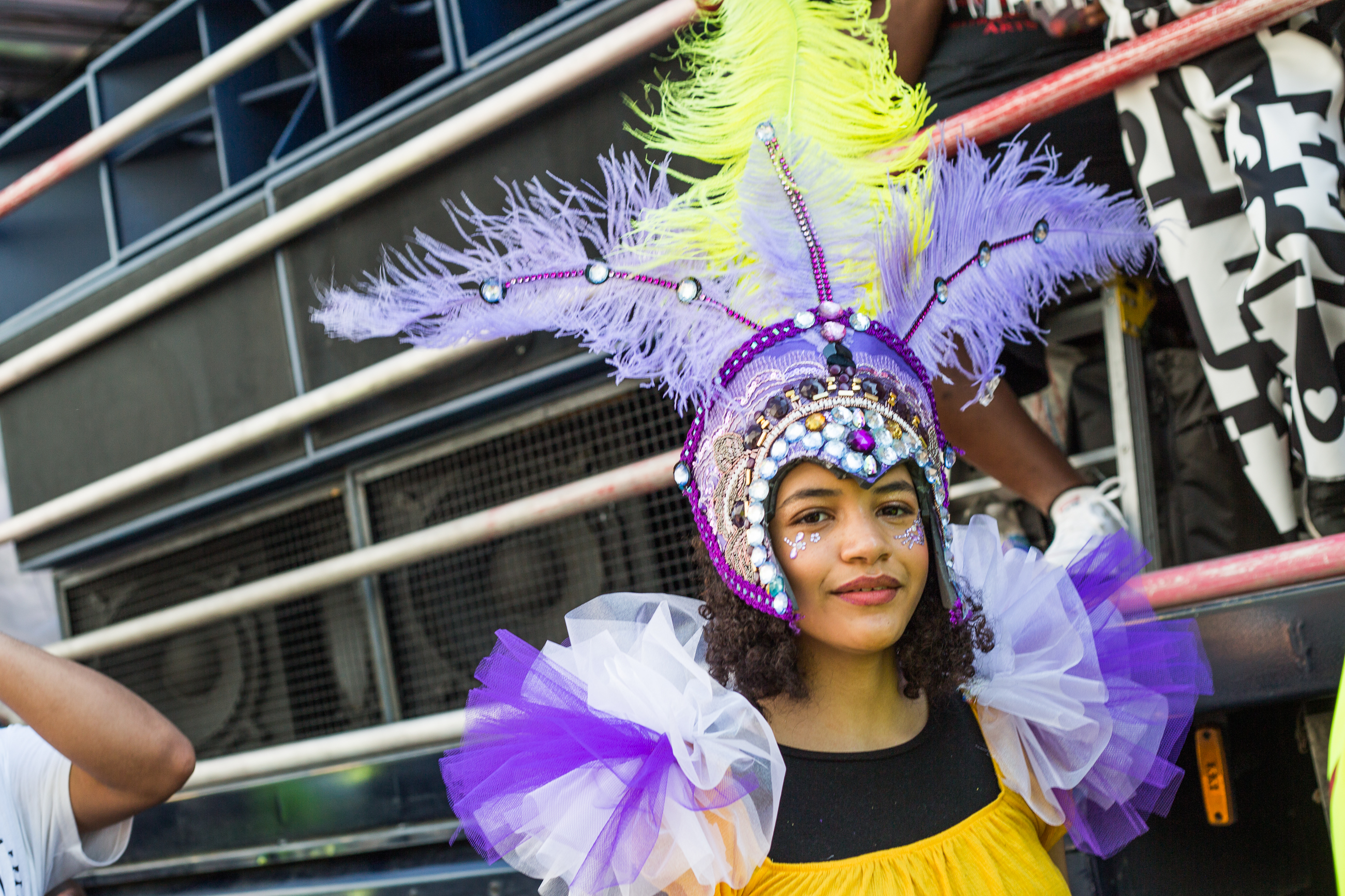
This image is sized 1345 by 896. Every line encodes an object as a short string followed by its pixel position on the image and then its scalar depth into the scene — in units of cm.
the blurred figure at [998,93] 242
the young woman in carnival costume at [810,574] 158
